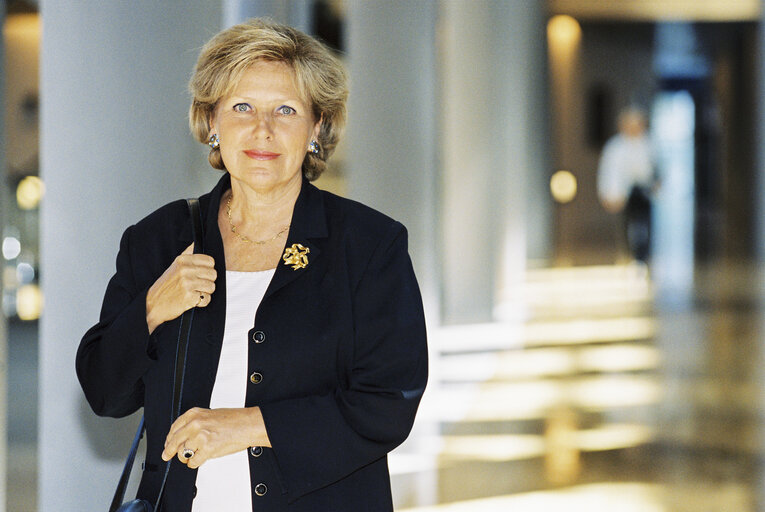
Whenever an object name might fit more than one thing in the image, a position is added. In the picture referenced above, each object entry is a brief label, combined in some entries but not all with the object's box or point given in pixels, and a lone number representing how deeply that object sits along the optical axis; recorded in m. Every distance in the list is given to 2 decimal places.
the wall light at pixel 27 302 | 20.28
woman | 3.63
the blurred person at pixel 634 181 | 27.37
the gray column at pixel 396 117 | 12.99
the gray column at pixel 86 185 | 5.69
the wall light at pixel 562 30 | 44.71
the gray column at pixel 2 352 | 6.59
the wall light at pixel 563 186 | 44.82
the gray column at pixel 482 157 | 21.01
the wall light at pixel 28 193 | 17.91
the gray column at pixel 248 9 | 6.39
